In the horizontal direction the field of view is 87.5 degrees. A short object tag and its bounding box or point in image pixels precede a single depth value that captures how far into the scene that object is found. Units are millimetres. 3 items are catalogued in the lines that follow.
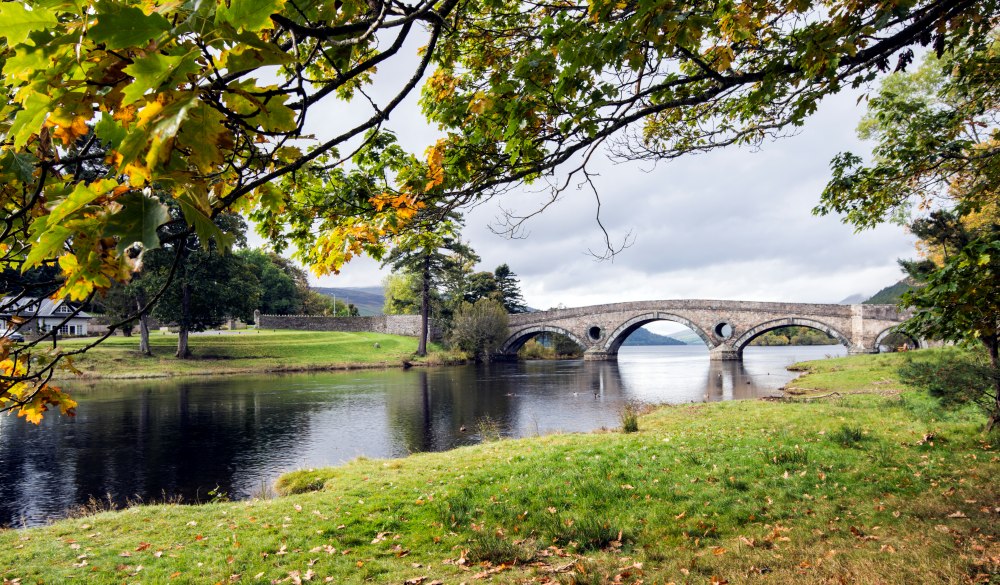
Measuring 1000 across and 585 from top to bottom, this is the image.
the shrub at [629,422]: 10906
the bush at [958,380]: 7613
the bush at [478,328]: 42406
